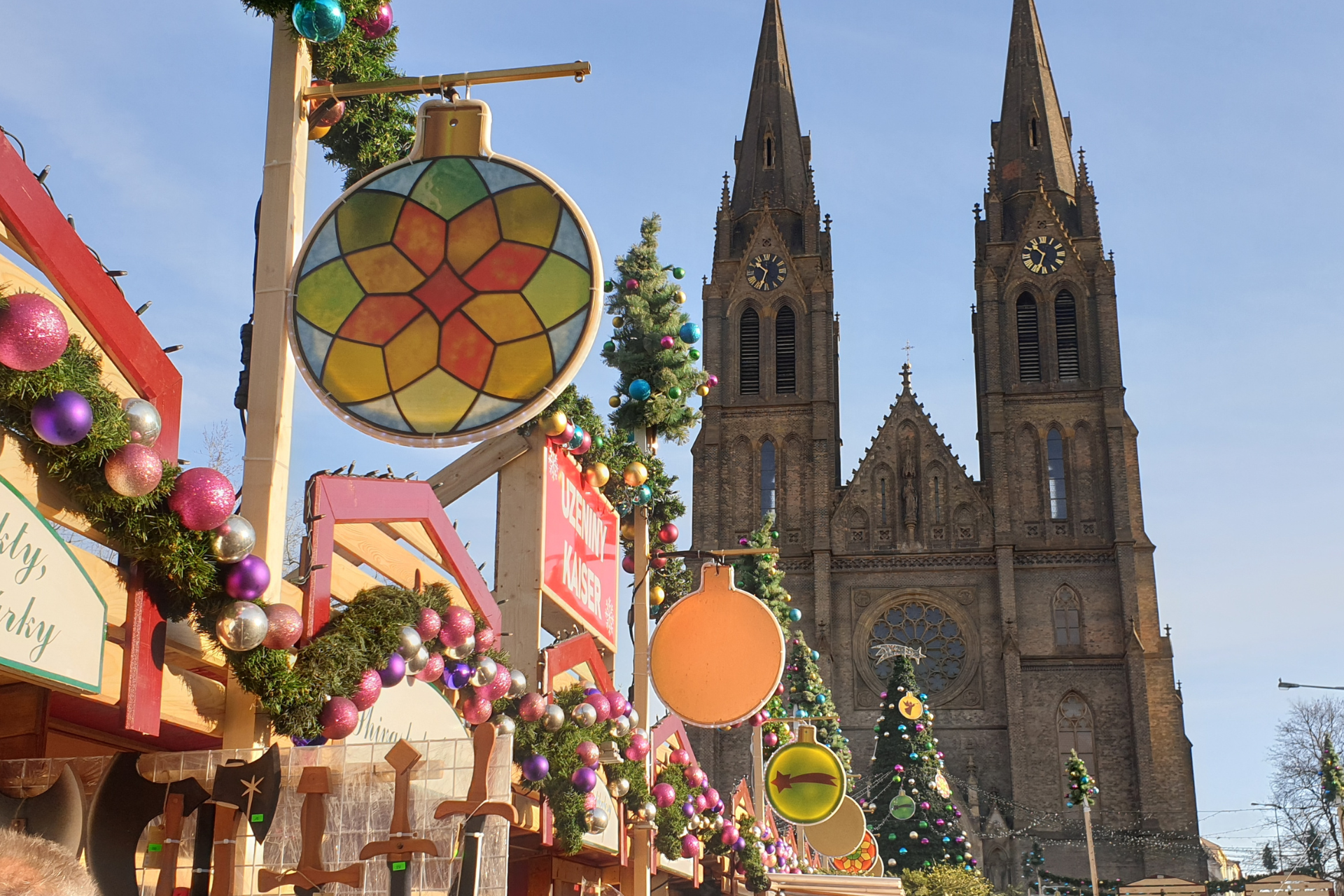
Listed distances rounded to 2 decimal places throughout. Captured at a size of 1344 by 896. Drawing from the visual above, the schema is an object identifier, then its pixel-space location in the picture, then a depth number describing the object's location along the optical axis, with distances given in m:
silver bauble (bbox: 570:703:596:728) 8.99
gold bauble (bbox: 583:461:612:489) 10.23
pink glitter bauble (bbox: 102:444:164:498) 4.42
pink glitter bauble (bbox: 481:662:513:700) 7.52
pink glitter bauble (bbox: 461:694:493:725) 7.31
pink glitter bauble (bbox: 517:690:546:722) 8.29
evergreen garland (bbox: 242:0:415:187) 6.43
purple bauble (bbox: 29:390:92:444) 4.18
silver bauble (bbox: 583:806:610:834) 9.07
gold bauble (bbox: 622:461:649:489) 10.91
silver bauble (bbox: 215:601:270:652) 4.80
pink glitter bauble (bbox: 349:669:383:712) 5.58
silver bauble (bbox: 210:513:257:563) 4.72
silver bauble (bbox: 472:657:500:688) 7.19
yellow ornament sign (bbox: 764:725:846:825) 14.00
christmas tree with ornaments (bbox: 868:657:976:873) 37.62
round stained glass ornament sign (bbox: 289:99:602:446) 4.80
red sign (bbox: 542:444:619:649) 9.22
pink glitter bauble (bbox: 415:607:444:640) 6.32
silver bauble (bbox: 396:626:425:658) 6.05
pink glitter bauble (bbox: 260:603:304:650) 5.09
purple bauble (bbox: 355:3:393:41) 5.91
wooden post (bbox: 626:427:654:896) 11.04
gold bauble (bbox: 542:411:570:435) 9.04
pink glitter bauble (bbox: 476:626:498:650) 7.23
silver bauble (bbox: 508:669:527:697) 8.06
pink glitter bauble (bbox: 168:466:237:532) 4.64
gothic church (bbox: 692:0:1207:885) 45.06
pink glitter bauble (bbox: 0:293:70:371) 3.99
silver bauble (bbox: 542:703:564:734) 8.53
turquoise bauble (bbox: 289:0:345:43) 5.07
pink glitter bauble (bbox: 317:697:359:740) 5.38
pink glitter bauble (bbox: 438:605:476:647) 6.66
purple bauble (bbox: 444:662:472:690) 6.99
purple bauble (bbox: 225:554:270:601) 4.83
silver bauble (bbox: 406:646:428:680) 6.15
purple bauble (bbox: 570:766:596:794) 8.91
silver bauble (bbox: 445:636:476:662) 6.83
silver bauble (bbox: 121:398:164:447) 4.49
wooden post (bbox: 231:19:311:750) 5.27
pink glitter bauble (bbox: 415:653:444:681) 6.58
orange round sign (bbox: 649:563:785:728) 8.48
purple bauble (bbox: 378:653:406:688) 5.93
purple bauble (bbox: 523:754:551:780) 8.35
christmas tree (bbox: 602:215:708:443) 12.07
